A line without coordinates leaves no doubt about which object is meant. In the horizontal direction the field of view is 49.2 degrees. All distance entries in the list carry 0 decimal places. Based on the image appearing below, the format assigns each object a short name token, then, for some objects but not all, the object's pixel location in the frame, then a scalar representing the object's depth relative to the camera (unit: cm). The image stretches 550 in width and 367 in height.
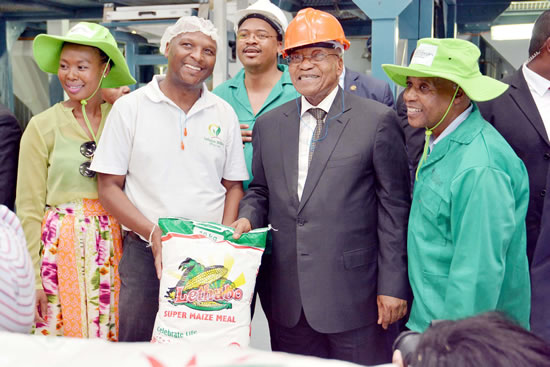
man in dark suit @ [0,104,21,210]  265
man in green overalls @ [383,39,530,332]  196
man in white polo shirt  237
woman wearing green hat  248
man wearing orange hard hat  224
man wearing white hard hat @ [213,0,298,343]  301
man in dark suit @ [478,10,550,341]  271
